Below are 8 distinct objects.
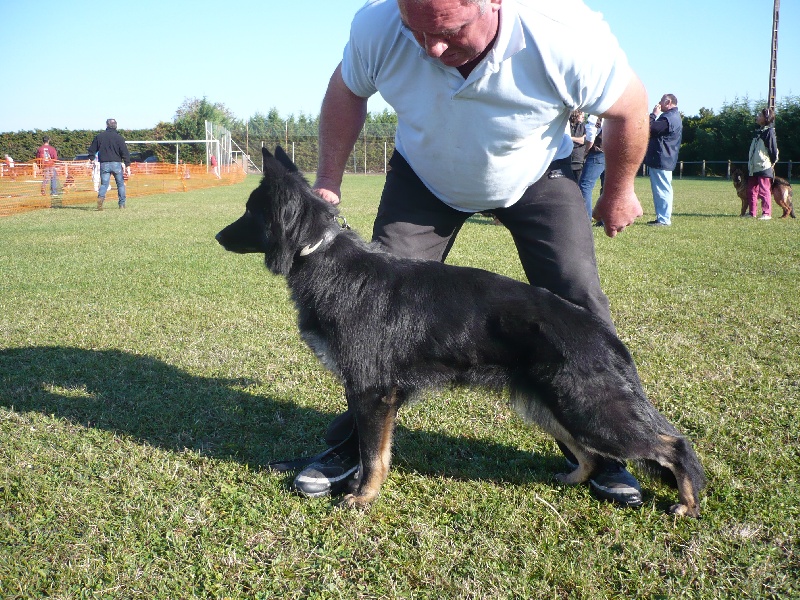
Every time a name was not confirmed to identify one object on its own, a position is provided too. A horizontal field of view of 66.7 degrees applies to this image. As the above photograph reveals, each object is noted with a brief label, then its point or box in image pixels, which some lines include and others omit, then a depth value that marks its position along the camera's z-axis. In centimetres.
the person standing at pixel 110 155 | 1689
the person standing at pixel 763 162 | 1427
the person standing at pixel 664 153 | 1308
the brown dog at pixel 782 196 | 1466
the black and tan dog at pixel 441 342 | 275
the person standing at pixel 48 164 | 1970
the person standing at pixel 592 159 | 1129
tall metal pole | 2802
